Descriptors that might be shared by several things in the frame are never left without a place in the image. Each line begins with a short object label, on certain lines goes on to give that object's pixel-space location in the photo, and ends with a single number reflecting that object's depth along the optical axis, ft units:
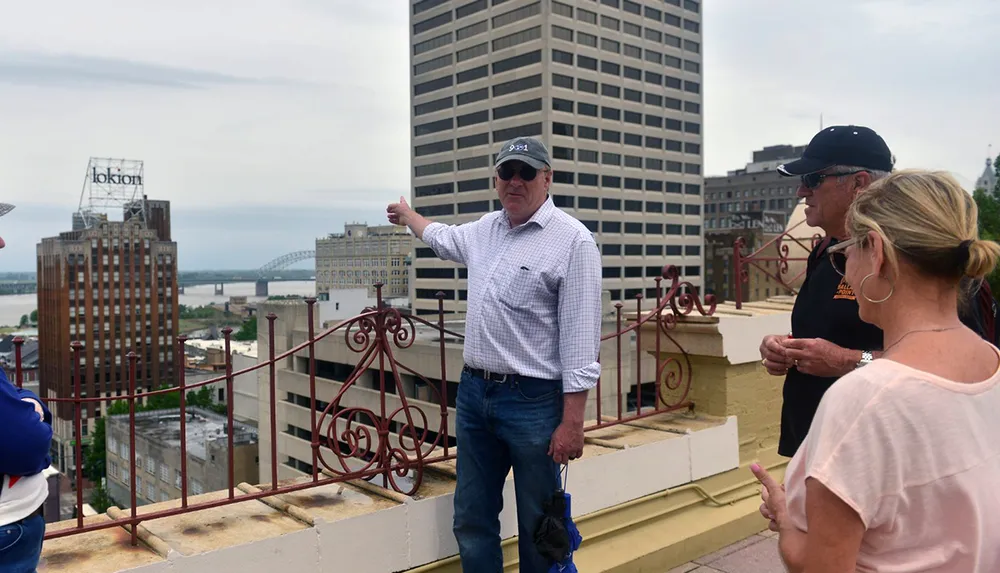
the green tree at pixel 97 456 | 226.38
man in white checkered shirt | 9.63
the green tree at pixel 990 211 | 102.89
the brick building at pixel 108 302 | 303.48
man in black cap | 8.69
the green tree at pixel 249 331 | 413.04
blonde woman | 4.60
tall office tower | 316.40
